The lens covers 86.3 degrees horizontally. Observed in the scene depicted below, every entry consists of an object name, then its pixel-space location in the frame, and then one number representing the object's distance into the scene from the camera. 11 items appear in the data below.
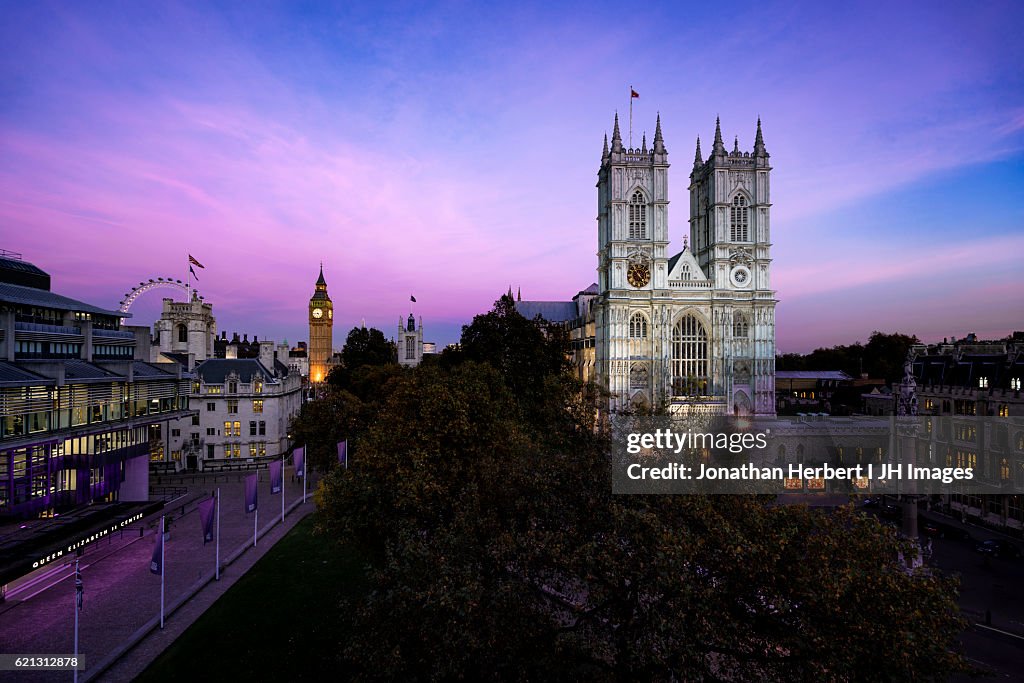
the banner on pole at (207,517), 30.62
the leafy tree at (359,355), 95.94
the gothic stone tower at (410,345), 163.88
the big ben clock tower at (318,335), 196.50
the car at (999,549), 38.50
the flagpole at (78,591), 21.10
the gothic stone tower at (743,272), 80.25
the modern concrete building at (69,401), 35.31
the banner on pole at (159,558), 25.50
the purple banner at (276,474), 40.12
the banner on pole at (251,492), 36.06
